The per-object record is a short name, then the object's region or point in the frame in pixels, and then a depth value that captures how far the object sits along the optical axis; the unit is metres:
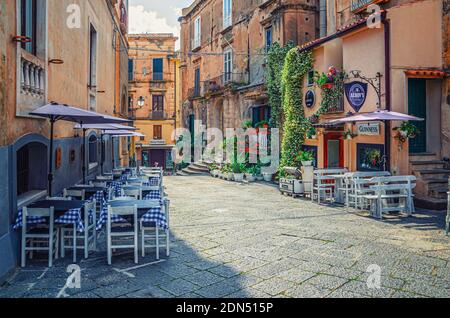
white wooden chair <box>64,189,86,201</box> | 8.05
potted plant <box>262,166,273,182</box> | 17.83
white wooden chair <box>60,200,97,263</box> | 6.09
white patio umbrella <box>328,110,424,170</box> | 9.73
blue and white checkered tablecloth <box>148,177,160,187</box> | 13.04
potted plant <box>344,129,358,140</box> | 12.27
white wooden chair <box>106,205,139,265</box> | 5.85
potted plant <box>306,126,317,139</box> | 14.28
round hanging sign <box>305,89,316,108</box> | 14.51
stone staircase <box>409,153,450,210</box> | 10.22
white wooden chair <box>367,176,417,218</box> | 9.06
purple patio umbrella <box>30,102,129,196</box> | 6.48
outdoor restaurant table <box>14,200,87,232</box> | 5.96
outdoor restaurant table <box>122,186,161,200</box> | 8.77
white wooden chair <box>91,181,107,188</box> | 9.99
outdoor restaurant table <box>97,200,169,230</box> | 6.11
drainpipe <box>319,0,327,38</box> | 16.89
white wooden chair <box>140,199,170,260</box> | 6.12
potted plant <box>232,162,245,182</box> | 18.59
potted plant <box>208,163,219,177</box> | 21.47
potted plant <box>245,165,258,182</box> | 18.20
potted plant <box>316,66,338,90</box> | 12.96
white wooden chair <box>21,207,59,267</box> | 5.79
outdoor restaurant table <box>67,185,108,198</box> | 8.54
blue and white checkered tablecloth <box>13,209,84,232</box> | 5.84
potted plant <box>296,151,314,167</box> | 12.80
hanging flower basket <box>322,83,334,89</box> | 13.16
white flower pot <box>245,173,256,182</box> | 18.19
